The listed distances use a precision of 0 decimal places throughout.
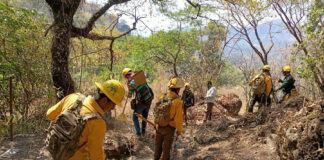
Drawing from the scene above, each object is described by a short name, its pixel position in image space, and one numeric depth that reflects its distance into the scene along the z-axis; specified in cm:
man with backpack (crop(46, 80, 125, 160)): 173
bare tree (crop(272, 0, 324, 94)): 811
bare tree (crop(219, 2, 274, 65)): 850
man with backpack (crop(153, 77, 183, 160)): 343
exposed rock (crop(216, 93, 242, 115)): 872
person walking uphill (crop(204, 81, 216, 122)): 700
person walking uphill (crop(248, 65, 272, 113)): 623
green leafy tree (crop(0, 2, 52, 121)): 372
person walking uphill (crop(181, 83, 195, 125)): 661
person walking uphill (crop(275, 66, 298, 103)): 648
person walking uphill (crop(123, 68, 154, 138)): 484
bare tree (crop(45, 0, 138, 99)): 466
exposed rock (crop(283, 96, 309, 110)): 539
